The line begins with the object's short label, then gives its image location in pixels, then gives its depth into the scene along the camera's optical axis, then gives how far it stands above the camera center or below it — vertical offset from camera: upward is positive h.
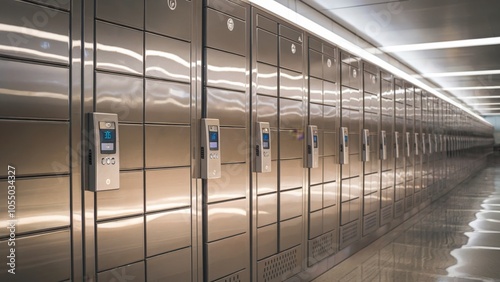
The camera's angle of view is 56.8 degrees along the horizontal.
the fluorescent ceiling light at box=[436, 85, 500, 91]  16.27 +2.01
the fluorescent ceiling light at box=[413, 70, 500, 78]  12.62 +1.98
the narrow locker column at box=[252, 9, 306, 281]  4.59 -0.01
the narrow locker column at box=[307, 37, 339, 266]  5.68 -0.11
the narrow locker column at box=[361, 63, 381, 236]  7.59 -0.07
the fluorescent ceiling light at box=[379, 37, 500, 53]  8.82 +1.96
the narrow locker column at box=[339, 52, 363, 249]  6.68 -0.11
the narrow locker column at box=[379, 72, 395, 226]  8.57 -0.14
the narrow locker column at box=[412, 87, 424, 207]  11.21 -0.06
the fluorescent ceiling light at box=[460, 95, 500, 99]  20.24 +2.10
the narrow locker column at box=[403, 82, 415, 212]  10.35 -0.01
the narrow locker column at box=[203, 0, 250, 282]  3.87 +0.06
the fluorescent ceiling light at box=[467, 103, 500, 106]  24.67 +2.16
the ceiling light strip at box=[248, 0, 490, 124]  4.94 +1.52
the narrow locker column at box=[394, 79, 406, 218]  9.45 -0.09
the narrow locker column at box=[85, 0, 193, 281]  2.94 +0.09
